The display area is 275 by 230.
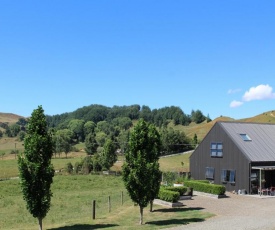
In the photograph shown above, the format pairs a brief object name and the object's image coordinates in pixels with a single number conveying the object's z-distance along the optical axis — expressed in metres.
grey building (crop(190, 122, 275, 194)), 39.66
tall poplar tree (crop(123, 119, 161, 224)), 24.33
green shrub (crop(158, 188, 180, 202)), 30.66
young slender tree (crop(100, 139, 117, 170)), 69.31
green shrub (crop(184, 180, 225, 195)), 36.56
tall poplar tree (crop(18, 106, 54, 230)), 22.17
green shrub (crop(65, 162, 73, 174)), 68.56
